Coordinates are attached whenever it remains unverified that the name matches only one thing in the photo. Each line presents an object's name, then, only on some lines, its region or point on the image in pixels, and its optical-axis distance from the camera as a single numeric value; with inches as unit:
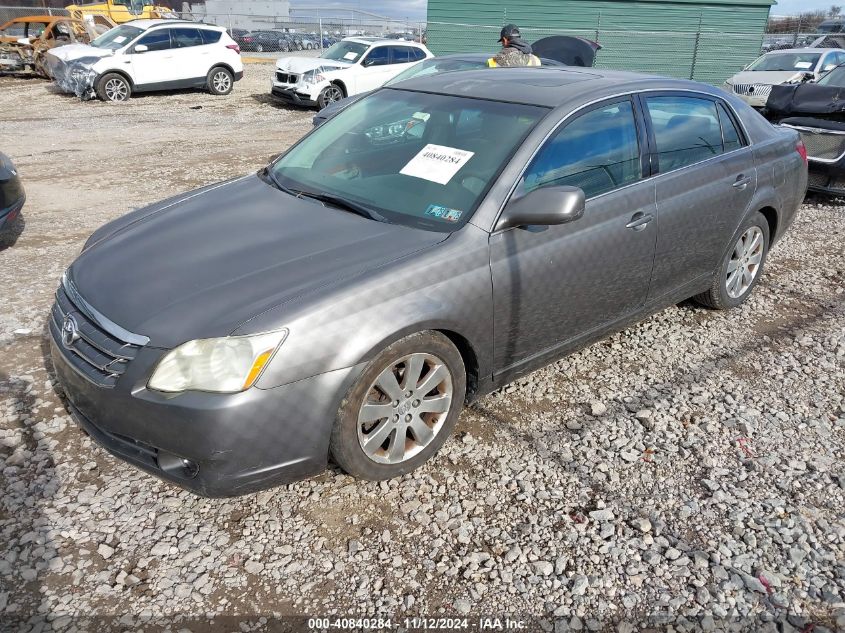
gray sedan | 97.7
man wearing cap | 287.4
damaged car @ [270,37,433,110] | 563.2
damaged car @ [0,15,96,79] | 701.9
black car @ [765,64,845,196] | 297.1
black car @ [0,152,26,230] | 212.4
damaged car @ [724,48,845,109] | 554.3
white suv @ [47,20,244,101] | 566.6
